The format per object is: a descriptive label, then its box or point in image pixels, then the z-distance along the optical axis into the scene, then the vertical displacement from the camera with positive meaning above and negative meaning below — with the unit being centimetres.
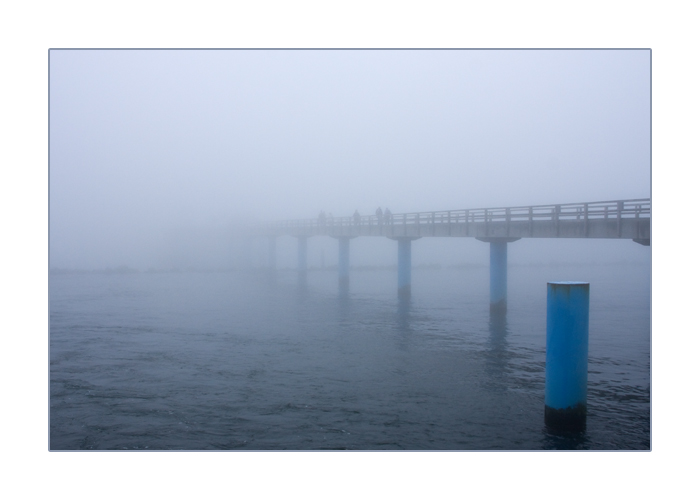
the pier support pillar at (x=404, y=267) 3809 -161
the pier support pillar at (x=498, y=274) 2909 -160
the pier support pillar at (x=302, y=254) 6211 -116
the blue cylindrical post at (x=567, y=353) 1052 -212
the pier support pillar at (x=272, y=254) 7152 -134
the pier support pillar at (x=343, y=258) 4931 -127
